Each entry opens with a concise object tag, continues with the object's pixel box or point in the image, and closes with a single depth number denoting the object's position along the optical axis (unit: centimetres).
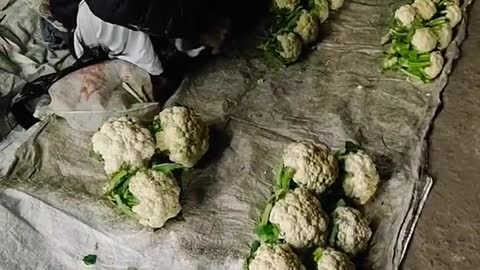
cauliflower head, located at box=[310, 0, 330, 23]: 229
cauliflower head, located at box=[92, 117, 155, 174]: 173
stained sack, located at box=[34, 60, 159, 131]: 194
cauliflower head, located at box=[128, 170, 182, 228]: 166
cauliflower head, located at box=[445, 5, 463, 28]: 216
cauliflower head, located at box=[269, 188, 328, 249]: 160
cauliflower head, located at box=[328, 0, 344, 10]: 230
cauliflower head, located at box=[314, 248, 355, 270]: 156
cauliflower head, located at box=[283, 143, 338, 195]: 169
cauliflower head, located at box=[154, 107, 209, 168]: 176
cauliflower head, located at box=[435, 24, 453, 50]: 212
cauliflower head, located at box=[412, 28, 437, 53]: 206
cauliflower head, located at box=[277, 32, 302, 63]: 214
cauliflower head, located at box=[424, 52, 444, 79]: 205
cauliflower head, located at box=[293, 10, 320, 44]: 220
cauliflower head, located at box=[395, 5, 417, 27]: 212
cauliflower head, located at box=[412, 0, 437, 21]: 215
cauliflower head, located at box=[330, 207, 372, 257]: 164
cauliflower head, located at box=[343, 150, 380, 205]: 172
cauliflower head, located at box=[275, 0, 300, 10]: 225
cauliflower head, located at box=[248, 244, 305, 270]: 153
